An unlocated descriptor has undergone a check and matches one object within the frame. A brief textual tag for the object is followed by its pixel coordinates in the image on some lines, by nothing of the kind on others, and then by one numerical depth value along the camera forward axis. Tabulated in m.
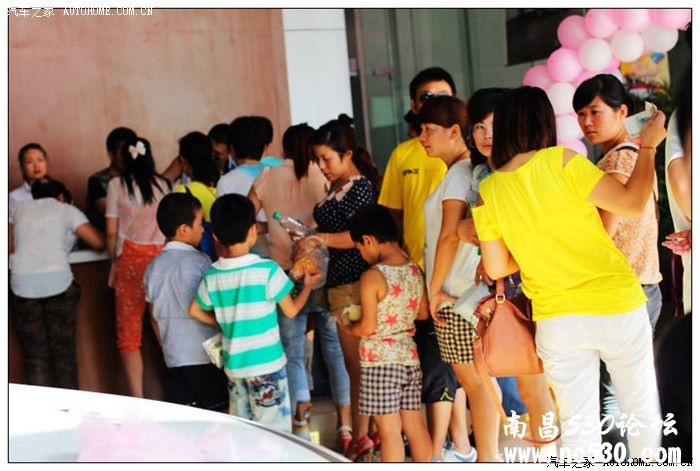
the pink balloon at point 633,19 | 5.79
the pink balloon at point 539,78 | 6.25
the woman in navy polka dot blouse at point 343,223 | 4.25
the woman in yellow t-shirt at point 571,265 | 3.11
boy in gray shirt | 4.32
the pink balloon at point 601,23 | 5.91
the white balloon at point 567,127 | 6.14
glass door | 8.30
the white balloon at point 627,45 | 5.89
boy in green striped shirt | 4.04
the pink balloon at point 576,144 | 6.20
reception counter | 5.28
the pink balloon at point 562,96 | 6.12
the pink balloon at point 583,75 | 6.15
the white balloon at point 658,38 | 5.84
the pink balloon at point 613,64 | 6.06
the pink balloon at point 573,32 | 6.10
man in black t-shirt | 5.74
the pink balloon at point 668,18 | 5.58
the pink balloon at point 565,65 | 6.12
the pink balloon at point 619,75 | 6.16
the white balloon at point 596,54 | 5.99
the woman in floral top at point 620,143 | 3.66
